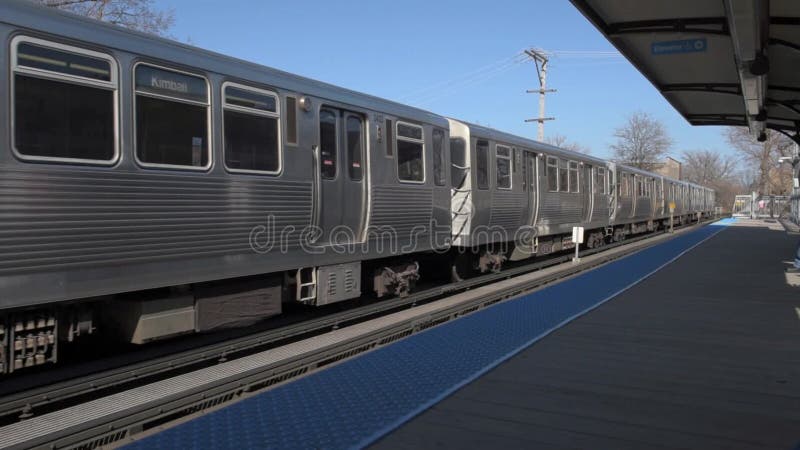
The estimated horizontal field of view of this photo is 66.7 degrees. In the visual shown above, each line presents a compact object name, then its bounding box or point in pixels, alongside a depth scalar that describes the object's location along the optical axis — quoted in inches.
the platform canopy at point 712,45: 268.5
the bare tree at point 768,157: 1766.7
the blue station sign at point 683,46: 323.3
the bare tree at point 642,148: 2201.0
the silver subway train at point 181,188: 183.2
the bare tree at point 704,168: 3853.3
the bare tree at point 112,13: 797.8
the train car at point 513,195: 442.6
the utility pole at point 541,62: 1332.4
